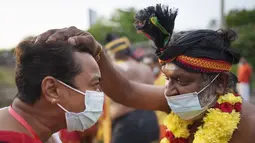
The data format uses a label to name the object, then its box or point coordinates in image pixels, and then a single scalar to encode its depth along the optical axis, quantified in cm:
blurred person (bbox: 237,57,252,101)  2054
